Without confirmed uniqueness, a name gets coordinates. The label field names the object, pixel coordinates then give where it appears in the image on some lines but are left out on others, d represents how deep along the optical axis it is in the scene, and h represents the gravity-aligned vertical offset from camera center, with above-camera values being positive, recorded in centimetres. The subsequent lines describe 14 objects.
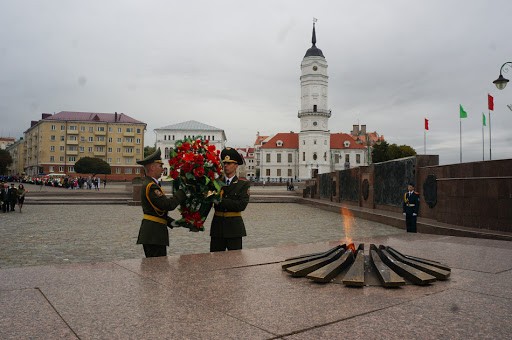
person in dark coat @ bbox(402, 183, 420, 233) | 1092 -58
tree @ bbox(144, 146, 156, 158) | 11544 +1025
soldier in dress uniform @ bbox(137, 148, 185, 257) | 492 -31
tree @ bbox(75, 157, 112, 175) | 6956 +303
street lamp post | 1443 +370
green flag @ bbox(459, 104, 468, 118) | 2984 +538
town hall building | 9119 +1009
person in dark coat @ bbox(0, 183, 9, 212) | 1884 -72
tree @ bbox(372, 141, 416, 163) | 7706 +663
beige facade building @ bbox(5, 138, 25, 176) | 11025 +773
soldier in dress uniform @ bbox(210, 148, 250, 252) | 543 -22
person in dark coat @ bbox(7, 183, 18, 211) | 1924 -56
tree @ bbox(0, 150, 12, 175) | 8368 +484
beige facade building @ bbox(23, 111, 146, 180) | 8350 +890
